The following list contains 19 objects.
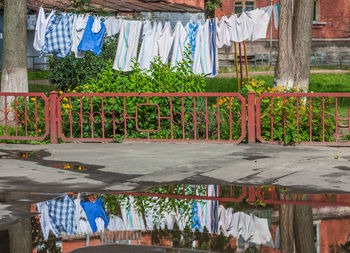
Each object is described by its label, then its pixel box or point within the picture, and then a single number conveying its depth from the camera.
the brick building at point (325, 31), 29.62
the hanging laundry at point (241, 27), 16.12
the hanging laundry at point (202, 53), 16.12
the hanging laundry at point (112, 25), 16.50
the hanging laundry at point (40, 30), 16.20
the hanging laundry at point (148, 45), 16.34
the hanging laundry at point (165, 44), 16.25
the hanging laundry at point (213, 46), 16.25
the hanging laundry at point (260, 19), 15.99
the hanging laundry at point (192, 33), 16.20
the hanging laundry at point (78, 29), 16.22
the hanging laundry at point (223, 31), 16.17
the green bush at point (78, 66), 18.97
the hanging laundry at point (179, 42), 16.14
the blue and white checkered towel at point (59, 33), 16.23
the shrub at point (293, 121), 13.08
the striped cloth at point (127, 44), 16.53
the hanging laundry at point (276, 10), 15.97
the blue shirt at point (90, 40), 16.30
